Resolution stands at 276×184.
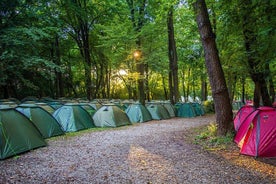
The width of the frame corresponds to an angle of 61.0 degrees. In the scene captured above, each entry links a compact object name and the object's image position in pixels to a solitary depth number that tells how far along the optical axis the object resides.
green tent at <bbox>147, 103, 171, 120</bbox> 15.32
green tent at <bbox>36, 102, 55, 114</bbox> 10.53
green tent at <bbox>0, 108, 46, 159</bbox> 5.77
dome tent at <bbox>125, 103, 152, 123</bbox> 13.81
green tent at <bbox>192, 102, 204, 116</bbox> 18.35
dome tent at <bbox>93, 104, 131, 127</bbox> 11.37
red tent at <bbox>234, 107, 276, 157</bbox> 5.46
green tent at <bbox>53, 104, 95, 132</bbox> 10.19
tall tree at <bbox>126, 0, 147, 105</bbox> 15.08
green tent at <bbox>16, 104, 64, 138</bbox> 8.42
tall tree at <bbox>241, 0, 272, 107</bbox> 6.26
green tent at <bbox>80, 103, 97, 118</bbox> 12.07
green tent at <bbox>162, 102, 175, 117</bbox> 16.94
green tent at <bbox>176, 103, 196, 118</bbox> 17.47
